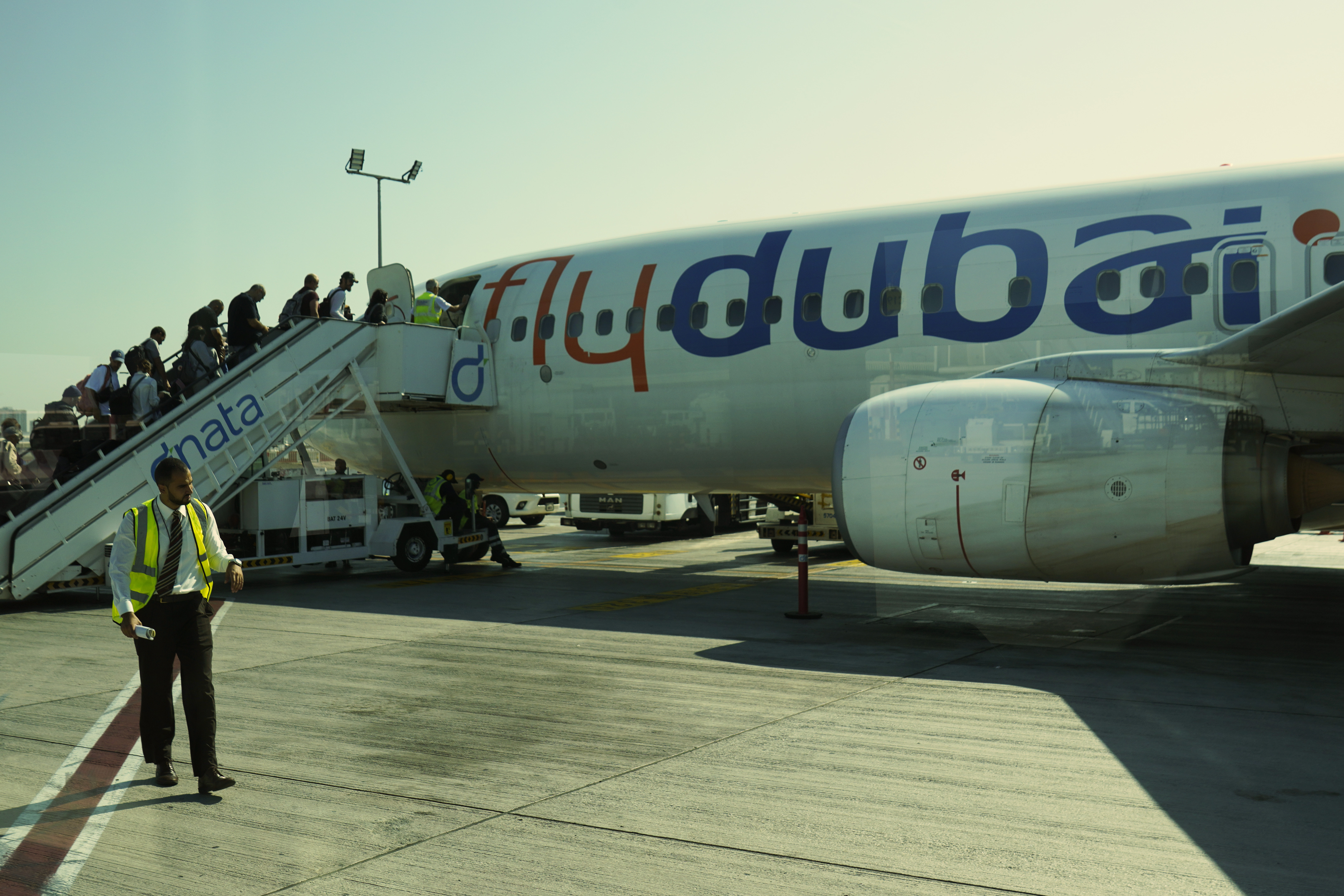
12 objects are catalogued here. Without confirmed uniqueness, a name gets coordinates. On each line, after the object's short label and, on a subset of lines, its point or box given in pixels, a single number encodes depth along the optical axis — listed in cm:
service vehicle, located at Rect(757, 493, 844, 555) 2064
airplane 1000
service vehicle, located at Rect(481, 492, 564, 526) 3031
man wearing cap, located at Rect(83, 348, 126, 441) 1577
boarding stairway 1430
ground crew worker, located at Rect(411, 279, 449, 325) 1731
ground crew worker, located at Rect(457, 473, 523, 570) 1816
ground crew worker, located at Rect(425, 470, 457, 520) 1823
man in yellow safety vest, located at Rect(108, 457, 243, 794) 636
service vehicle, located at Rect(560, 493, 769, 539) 2666
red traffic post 1251
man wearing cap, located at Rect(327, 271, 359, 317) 1756
